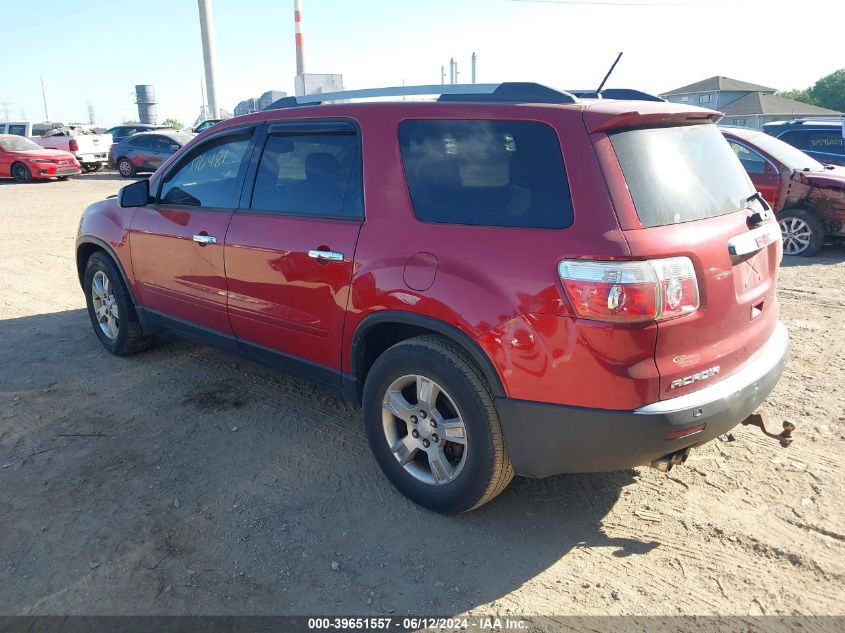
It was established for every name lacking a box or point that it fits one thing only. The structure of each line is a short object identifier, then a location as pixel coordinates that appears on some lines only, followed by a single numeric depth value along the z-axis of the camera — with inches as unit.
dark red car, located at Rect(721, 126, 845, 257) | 343.0
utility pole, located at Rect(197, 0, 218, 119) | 1250.6
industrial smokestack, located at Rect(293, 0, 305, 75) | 1301.7
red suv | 99.0
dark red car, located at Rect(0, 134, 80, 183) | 809.5
